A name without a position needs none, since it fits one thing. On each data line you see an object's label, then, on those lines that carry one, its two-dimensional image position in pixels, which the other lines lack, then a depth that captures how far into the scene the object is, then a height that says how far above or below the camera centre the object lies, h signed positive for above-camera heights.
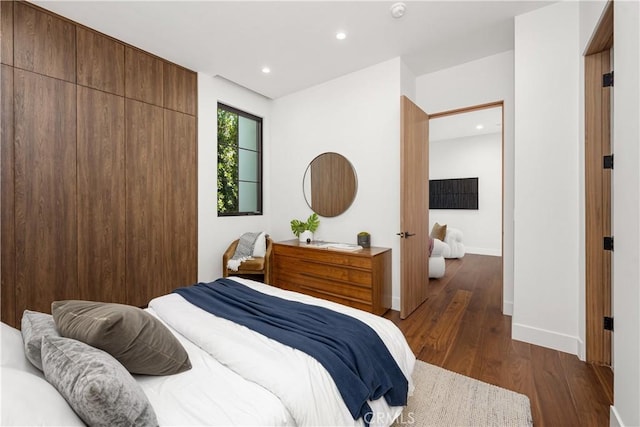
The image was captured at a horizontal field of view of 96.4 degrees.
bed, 0.73 -0.64
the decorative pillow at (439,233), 5.80 -0.42
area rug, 1.56 -1.13
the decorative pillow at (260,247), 3.65 -0.43
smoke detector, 2.32 +1.68
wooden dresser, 2.90 -0.67
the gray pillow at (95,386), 0.76 -0.47
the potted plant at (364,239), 3.35 -0.31
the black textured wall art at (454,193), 6.78 +0.46
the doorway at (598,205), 2.05 +0.05
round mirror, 3.60 +0.38
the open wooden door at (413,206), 2.86 +0.07
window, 3.88 +0.73
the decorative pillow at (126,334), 0.98 -0.43
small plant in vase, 3.74 -0.20
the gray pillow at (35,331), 0.97 -0.43
